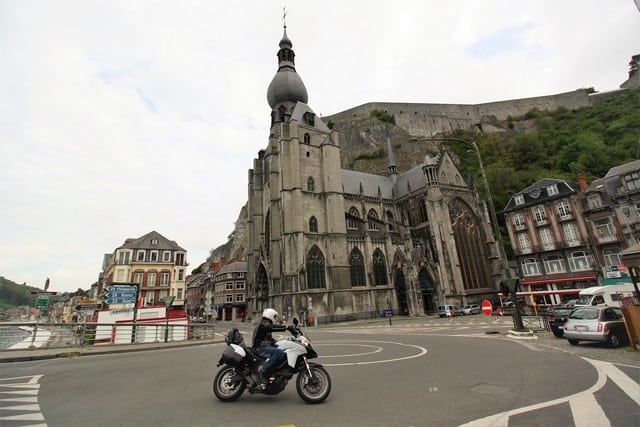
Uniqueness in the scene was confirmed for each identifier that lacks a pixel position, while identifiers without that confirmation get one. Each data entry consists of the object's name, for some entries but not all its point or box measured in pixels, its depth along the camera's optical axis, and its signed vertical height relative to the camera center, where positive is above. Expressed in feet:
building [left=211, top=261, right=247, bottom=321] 157.48 +8.52
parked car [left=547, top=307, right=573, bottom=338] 38.40 -4.27
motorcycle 14.57 -3.21
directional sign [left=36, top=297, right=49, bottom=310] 53.47 +3.41
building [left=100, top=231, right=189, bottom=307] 113.60 +17.77
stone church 99.76 +23.34
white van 56.49 -1.75
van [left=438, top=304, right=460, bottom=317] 91.62 -4.85
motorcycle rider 14.66 -1.87
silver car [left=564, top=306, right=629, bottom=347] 28.63 -3.96
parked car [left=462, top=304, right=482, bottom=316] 98.58 -5.36
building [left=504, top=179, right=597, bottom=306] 89.92 +14.50
